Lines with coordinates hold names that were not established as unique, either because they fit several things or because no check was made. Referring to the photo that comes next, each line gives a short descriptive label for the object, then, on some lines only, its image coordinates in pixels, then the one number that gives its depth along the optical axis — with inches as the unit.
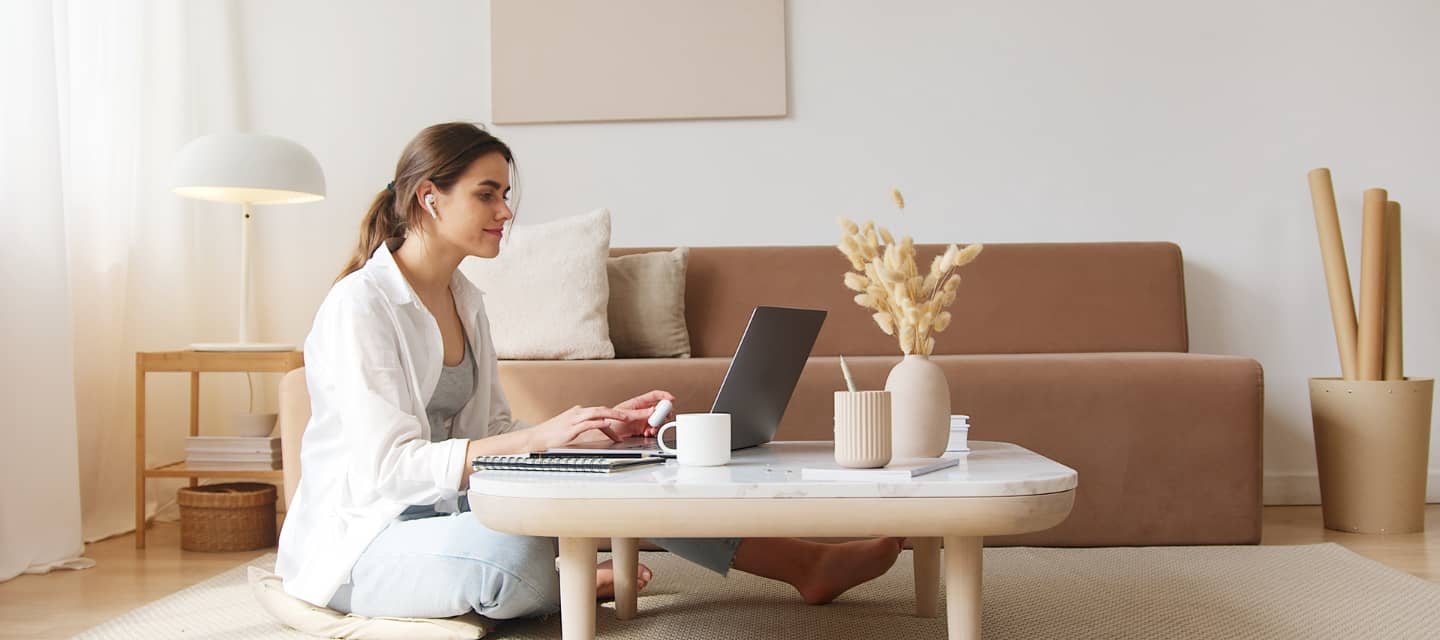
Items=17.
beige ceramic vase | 65.0
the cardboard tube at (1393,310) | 123.5
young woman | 68.1
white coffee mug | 60.7
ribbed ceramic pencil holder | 58.3
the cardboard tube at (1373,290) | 123.3
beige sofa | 108.7
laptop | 63.7
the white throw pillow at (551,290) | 118.0
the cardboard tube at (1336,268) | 126.6
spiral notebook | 57.7
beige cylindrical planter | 117.7
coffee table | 53.3
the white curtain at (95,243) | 109.3
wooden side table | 121.7
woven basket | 118.8
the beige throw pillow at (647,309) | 127.0
